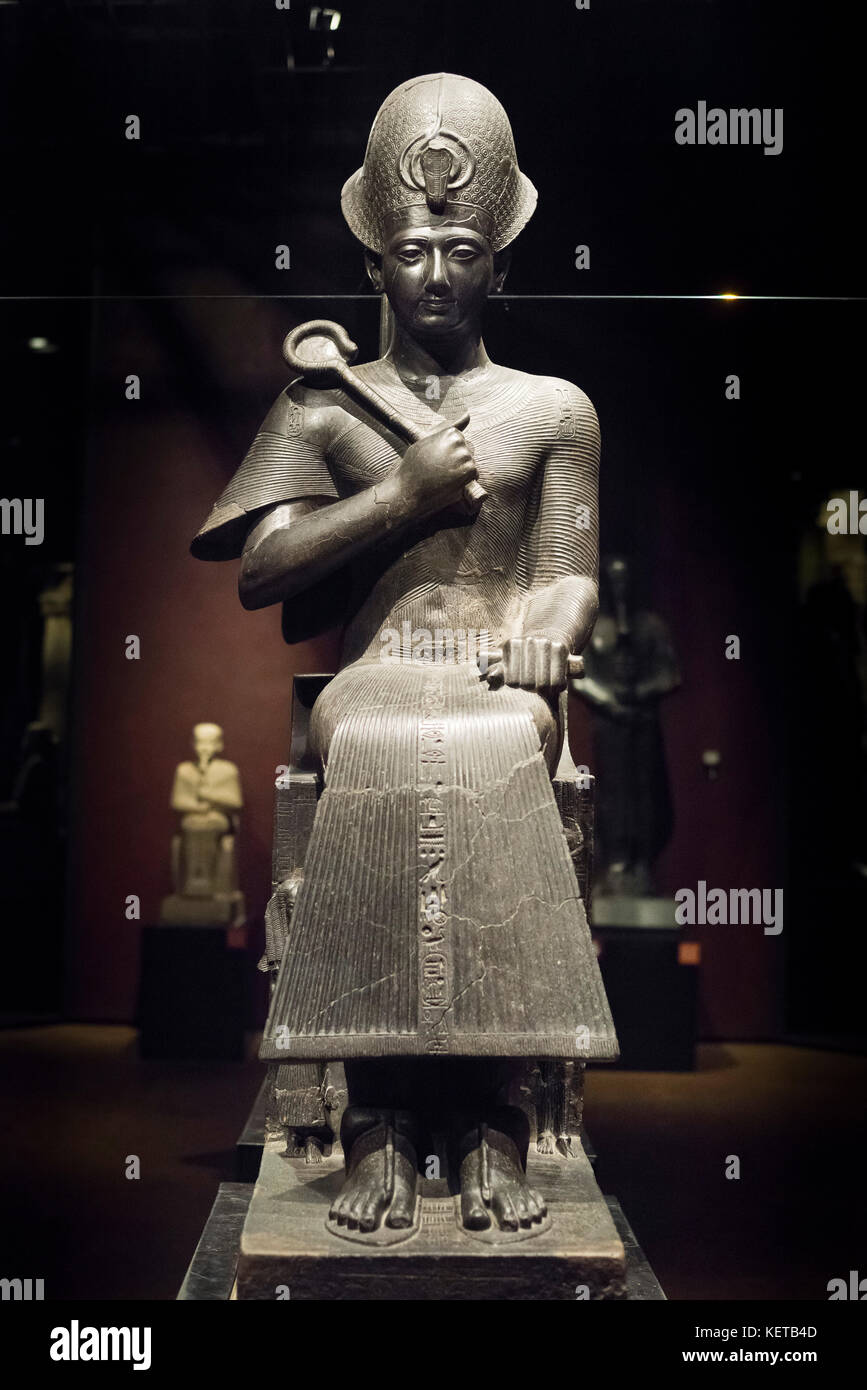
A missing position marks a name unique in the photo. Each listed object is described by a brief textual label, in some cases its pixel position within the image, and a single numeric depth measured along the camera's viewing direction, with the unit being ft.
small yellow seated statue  17.31
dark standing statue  19.38
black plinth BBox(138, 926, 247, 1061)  16.70
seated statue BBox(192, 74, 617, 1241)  10.28
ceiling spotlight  14.02
